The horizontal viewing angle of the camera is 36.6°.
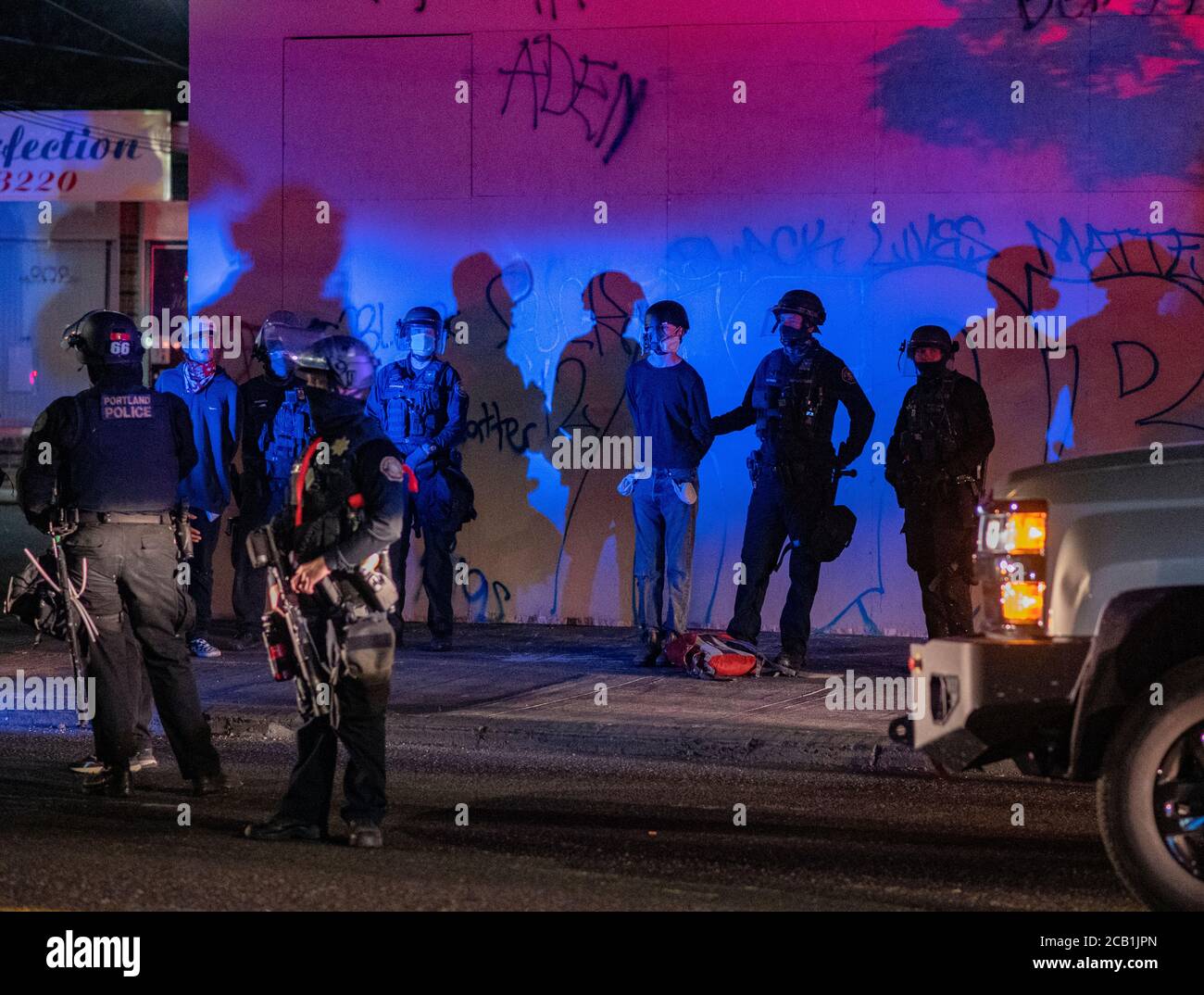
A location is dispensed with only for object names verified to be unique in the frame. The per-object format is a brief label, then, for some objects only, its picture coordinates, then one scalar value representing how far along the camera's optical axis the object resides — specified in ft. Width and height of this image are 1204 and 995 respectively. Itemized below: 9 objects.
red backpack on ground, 36.06
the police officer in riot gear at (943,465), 35.19
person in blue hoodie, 38.17
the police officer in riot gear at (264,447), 37.40
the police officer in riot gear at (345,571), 22.08
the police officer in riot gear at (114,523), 26.09
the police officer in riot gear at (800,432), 36.60
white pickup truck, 18.25
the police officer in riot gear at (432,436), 38.93
